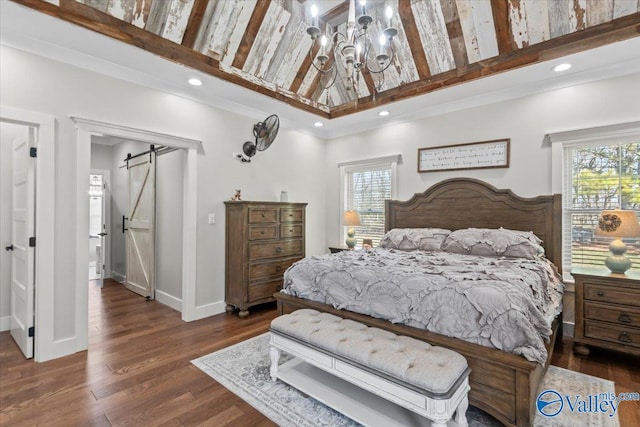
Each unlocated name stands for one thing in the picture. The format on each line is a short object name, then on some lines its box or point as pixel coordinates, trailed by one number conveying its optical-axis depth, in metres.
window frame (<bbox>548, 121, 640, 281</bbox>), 3.32
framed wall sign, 3.81
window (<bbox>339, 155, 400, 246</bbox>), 4.88
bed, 1.78
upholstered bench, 1.64
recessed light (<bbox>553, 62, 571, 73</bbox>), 3.08
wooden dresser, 3.94
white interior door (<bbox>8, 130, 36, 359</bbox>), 2.73
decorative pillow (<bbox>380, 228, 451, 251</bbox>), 3.72
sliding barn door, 4.65
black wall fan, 4.22
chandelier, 2.11
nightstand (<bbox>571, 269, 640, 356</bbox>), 2.63
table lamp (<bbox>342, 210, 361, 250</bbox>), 4.78
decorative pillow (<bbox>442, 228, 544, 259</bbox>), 3.15
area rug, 1.97
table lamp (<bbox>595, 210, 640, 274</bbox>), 2.75
